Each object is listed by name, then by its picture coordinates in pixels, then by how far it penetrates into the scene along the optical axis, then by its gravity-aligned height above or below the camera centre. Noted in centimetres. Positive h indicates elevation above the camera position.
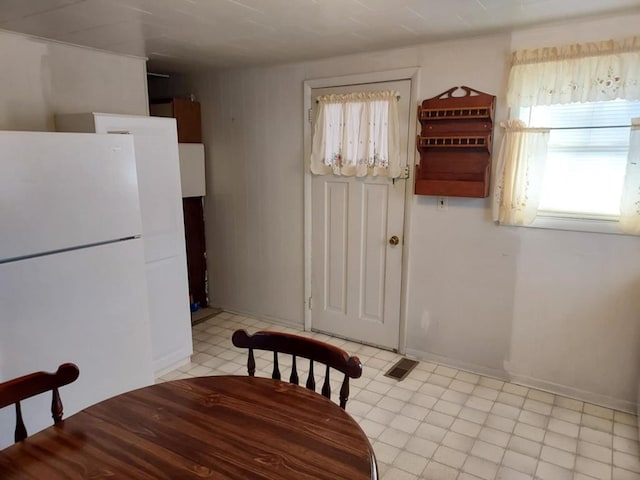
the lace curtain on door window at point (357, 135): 312 +18
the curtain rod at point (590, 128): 241 +18
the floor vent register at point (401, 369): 308 -148
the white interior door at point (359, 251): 326 -71
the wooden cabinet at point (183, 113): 380 +40
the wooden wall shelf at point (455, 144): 274 +10
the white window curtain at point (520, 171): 260 -7
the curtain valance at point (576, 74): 228 +46
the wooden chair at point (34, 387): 130 -68
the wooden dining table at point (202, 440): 108 -75
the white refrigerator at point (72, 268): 194 -52
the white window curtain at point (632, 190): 232 -16
